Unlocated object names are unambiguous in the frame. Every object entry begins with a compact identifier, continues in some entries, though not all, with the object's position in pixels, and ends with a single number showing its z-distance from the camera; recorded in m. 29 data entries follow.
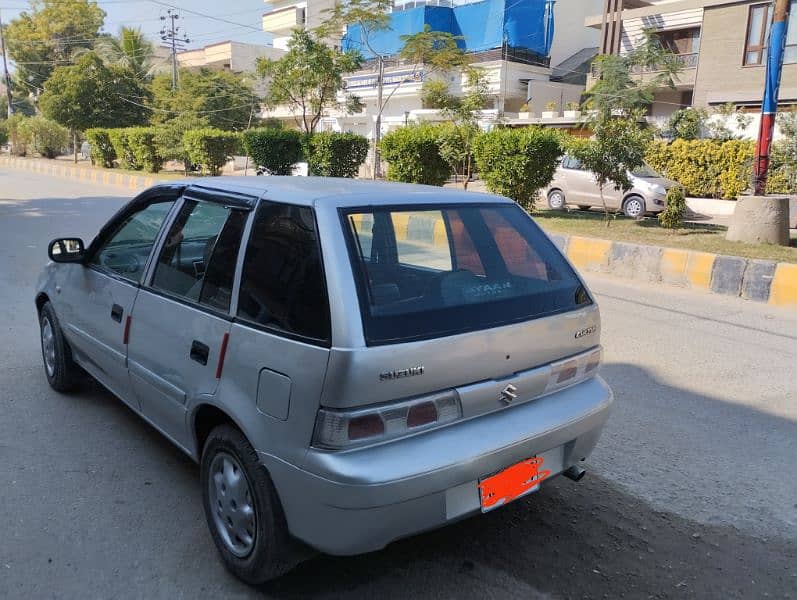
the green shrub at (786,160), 13.13
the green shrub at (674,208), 10.78
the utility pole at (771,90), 9.90
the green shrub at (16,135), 42.97
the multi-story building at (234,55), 52.97
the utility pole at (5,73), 49.62
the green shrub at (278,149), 20.14
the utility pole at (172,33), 49.00
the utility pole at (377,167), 20.72
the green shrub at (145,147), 26.53
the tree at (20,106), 63.86
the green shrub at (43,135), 40.00
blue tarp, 36.84
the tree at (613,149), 11.49
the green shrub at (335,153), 18.73
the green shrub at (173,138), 25.69
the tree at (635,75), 24.90
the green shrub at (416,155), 14.73
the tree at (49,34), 54.44
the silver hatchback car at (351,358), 2.26
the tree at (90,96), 32.47
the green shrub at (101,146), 29.78
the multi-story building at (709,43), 26.45
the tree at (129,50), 45.28
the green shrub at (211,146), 23.30
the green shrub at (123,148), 27.95
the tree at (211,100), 36.78
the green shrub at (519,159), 12.73
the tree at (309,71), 21.20
